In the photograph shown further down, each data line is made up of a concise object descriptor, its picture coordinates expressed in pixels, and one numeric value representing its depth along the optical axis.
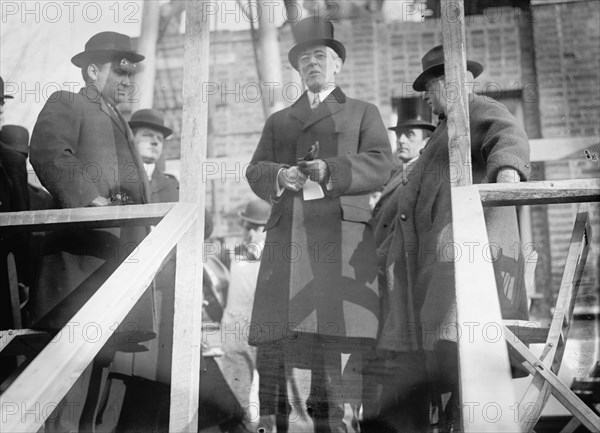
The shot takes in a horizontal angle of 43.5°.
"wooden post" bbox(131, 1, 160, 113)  6.57
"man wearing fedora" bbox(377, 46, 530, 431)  3.78
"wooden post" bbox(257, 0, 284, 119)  6.09
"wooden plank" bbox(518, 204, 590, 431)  3.56
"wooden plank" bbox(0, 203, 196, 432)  2.30
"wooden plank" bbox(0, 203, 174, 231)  3.45
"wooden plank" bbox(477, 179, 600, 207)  3.19
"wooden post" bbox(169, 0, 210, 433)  3.27
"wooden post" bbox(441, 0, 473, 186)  3.36
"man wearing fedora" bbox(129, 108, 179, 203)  5.42
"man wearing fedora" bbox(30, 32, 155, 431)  3.84
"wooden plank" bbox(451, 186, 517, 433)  2.39
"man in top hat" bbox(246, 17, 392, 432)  4.07
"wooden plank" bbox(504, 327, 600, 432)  3.40
